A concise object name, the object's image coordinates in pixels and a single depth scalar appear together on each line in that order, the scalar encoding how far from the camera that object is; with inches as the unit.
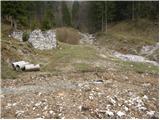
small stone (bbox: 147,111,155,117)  180.9
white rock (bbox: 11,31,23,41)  482.0
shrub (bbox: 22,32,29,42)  451.8
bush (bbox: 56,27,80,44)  560.4
